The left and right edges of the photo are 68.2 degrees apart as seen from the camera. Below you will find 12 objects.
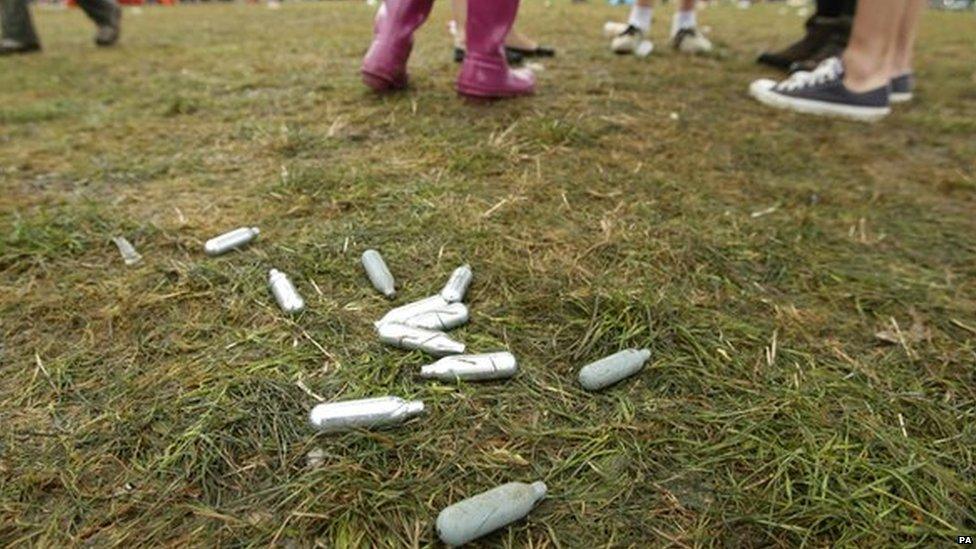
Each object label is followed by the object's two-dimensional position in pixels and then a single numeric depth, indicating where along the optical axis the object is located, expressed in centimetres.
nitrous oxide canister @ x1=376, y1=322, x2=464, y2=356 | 51
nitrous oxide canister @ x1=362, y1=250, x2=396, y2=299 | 58
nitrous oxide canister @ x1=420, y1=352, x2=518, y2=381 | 49
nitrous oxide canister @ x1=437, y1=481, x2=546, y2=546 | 39
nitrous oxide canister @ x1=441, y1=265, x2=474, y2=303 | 57
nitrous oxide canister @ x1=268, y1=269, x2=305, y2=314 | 56
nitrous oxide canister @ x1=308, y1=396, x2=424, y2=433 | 45
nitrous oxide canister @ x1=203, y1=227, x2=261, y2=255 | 64
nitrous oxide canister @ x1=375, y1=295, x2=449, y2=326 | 55
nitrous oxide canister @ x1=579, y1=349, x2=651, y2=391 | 49
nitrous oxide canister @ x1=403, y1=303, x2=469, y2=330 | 54
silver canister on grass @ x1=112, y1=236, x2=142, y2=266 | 63
